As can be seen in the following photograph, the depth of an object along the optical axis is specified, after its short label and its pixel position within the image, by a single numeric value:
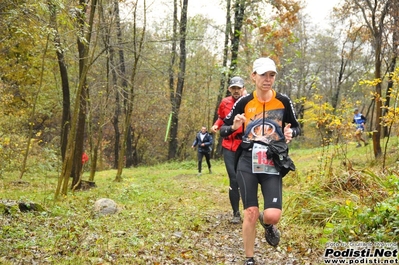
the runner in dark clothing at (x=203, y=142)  15.06
